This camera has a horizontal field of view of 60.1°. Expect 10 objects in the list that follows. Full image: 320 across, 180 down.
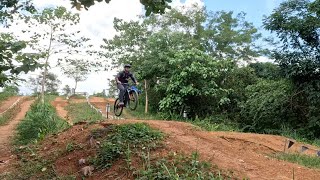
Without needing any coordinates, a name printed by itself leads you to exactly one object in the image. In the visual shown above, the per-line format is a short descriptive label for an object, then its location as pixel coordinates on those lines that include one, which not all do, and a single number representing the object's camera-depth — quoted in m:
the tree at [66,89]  28.38
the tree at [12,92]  22.88
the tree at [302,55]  9.46
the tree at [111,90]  24.20
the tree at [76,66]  17.36
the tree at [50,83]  30.52
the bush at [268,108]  10.34
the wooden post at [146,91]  13.82
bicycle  7.60
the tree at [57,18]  15.15
